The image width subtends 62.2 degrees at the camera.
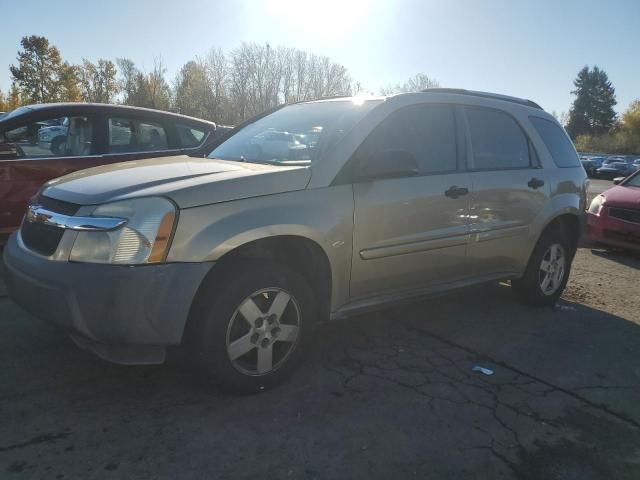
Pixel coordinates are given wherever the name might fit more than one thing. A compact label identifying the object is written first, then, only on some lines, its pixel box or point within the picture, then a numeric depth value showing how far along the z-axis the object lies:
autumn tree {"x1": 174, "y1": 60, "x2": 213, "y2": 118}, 56.57
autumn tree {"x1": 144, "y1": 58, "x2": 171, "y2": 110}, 50.13
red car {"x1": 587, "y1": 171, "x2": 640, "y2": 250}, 7.68
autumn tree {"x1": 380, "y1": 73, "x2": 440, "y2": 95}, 67.55
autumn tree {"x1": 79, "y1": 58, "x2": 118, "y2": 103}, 64.94
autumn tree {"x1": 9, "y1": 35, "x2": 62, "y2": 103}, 56.44
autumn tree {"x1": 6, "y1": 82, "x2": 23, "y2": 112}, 54.98
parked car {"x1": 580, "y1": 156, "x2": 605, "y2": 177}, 40.10
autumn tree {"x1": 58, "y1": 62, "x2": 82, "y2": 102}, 57.12
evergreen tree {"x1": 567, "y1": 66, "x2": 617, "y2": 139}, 79.62
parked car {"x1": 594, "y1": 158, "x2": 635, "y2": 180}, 36.91
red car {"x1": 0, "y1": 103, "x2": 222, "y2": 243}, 5.50
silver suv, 2.64
